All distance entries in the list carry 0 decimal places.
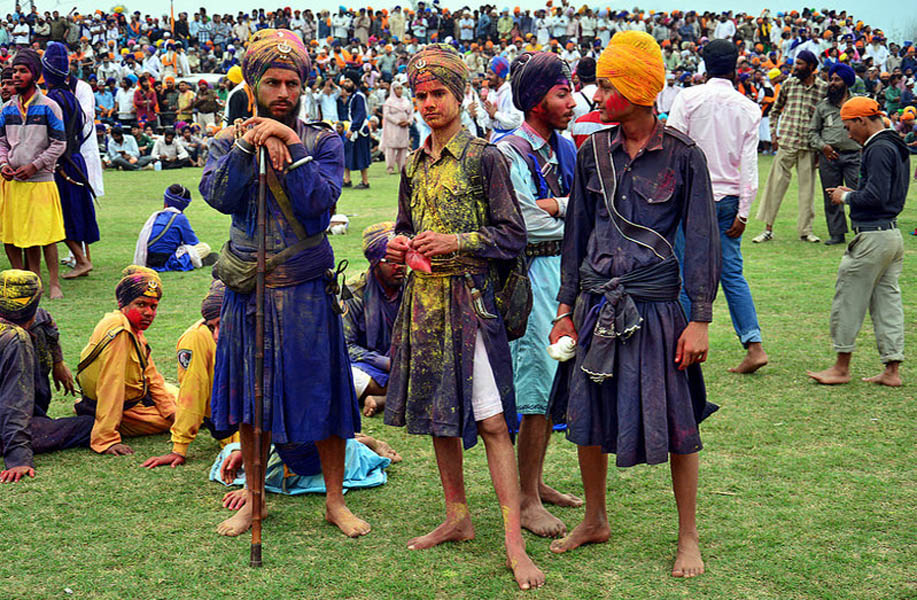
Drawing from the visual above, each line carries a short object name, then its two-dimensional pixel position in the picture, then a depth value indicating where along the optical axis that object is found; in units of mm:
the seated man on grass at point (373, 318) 6047
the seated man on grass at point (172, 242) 10133
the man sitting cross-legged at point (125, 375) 5277
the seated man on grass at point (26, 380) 4934
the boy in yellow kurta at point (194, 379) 5031
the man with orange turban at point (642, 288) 3643
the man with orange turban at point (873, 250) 6125
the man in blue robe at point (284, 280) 3938
